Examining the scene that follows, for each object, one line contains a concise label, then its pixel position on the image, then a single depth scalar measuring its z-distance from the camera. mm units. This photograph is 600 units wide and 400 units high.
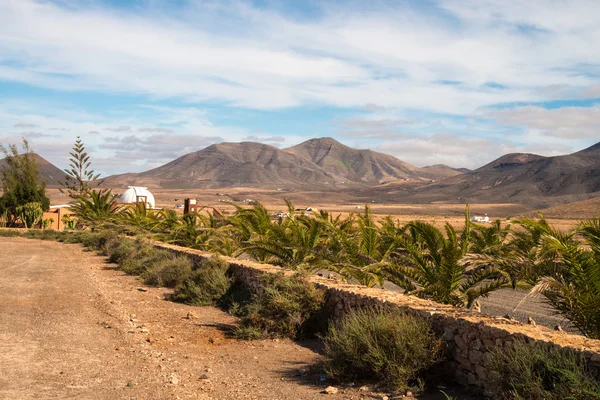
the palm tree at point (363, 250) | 10984
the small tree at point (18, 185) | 39125
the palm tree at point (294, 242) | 13031
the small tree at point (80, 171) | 43906
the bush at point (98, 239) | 25281
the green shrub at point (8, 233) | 33456
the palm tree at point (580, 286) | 6531
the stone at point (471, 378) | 6234
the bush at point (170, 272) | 14664
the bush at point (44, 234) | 32406
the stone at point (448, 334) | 6719
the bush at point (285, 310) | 9414
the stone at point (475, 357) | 6180
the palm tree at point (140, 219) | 24077
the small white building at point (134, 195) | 47750
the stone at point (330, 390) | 6508
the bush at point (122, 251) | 20039
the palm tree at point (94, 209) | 31359
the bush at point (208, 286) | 12570
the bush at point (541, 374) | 4605
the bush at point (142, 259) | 17391
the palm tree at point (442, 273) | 8688
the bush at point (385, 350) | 6422
